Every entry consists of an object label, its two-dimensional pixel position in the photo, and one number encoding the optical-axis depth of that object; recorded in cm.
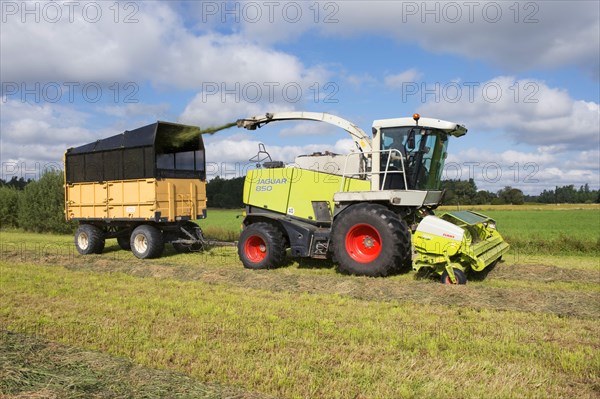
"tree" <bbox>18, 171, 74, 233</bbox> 2489
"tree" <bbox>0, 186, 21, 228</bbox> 2850
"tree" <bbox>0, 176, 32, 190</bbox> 2907
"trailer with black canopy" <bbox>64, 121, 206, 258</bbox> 1260
